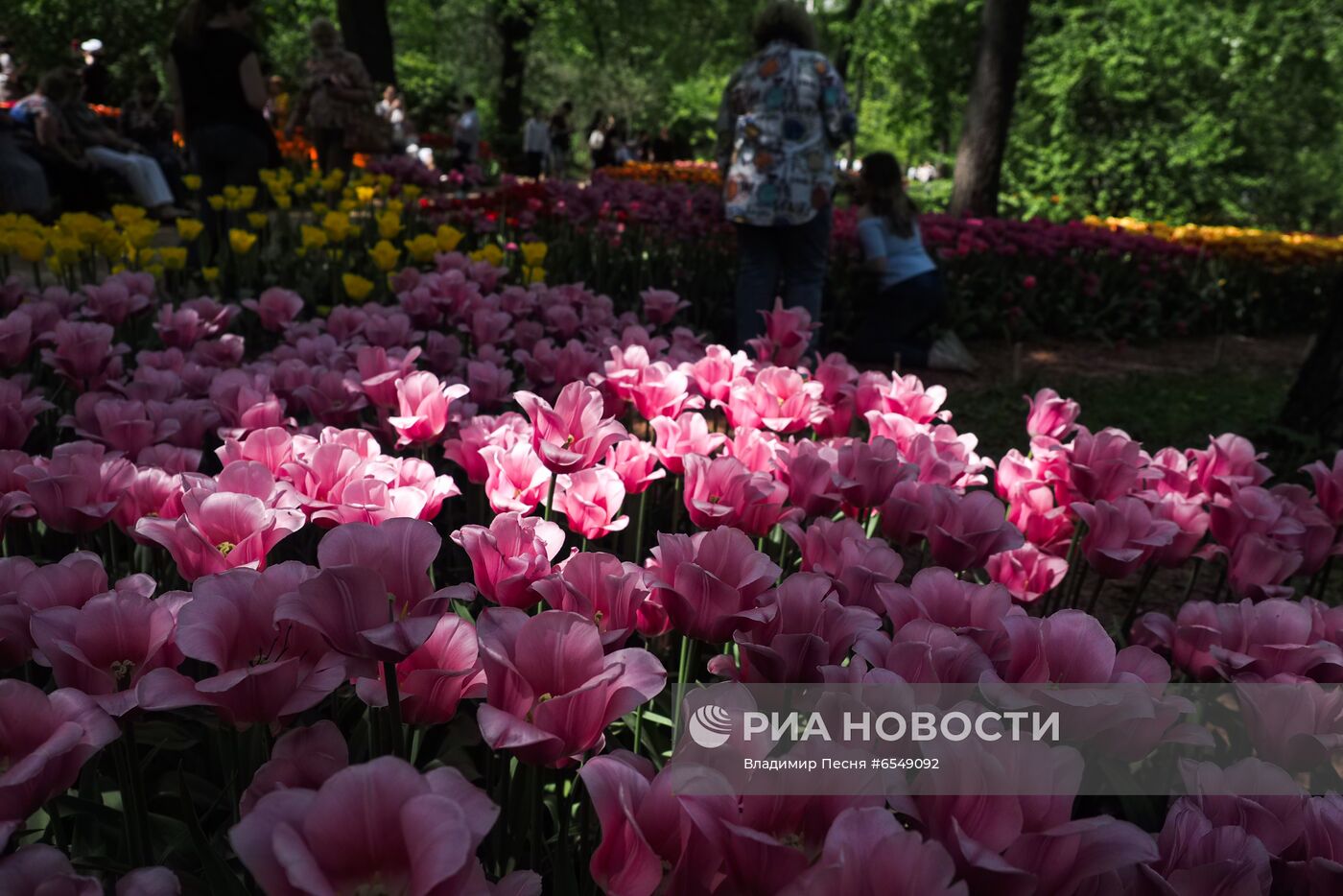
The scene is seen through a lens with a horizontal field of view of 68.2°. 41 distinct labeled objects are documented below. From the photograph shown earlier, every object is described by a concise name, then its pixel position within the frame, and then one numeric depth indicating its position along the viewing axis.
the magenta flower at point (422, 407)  1.74
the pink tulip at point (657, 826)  0.76
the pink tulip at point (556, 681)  0.88
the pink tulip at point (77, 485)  1.32
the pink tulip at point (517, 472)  1.46
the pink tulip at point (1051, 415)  2.11
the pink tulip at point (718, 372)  2.20
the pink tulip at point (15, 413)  1.66
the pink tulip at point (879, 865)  0.67
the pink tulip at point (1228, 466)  1.87
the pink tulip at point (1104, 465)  1.78
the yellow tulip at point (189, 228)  4.23
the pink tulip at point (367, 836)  0.62
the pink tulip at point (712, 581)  1.11
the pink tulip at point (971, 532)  1.47
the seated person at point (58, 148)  8.95
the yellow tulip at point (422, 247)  4.08
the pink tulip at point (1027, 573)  1.67
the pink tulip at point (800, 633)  1.04
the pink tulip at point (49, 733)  0.79
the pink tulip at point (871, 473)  1.60
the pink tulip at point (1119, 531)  1.59
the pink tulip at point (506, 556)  1.14
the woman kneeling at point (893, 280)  6.72
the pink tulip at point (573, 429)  1.51
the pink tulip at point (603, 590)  1.08
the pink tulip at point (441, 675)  0.99
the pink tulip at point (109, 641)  0.92
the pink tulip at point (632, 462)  1.59
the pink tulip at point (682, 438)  1.71
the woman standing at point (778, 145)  5.06
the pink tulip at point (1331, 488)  1.77
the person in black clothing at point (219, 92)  5.53
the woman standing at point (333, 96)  7.75
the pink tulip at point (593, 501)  1.40
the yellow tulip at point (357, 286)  3.51
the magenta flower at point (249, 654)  0.87
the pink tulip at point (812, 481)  1.59
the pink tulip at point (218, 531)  1.14
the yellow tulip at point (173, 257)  3.71
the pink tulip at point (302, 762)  0.79
